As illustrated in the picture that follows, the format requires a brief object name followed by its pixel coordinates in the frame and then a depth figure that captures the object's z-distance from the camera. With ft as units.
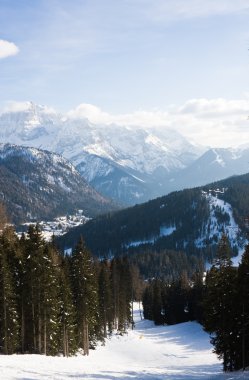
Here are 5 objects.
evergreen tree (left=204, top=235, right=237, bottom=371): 153.07
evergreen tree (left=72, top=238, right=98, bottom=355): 203.10
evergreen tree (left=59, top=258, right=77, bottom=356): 183.62
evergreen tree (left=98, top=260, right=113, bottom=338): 266.16
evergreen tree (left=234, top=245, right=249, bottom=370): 143.02
